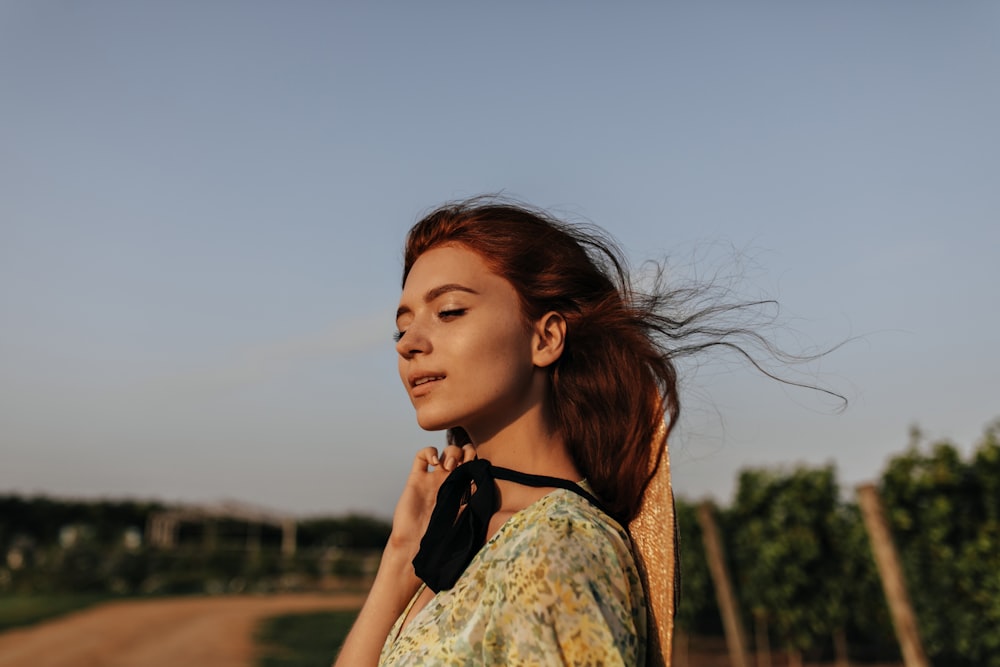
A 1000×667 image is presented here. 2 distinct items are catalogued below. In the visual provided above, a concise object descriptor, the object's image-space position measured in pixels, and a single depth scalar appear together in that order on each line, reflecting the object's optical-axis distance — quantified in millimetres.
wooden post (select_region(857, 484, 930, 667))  7535
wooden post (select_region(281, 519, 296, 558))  41550
